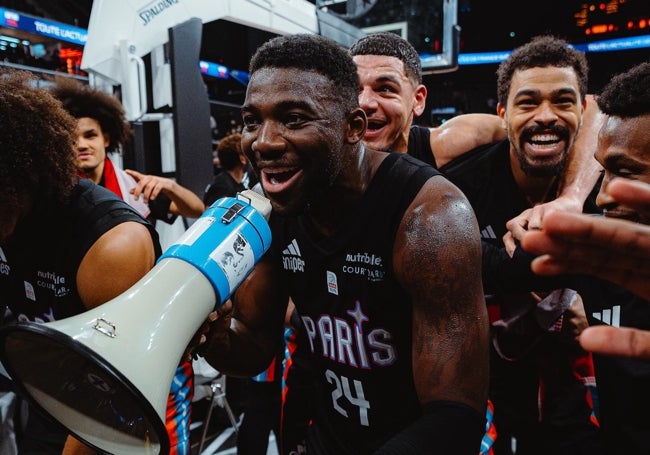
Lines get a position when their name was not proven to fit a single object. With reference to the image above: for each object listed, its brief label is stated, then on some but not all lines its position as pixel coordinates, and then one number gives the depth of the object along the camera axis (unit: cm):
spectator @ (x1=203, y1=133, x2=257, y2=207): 419
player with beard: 206
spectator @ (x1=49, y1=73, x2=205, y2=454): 289
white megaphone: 91
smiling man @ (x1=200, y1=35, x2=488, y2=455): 124
